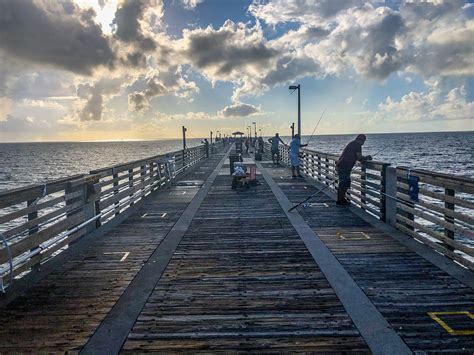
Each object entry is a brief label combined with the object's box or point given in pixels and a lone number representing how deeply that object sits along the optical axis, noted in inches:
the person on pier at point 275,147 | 994.2
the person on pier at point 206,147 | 1520.2
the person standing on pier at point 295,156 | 671.1
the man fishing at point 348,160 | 414.9
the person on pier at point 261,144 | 1526.3
